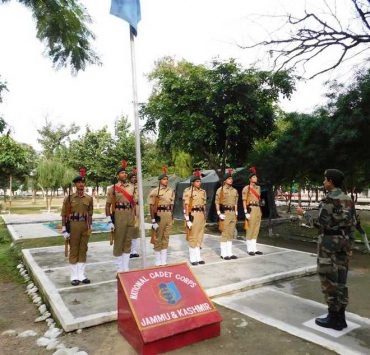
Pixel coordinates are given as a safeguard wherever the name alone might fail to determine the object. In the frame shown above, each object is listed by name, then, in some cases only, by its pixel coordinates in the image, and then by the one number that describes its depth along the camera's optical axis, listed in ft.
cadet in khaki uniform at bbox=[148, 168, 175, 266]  25.30
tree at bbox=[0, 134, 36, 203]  93.31
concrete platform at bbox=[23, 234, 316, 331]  16.94
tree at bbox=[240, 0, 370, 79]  19.54
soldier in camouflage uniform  14.77
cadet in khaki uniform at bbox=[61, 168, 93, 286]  21.45
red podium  12.94
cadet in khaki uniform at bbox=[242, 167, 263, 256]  30.12
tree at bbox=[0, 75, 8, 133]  29.84
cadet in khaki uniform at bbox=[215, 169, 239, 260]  28.45
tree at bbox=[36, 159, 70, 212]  93.35
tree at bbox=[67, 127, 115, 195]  88.48
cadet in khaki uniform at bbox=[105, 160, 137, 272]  22.99
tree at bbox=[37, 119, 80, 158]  168.35
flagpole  14.60
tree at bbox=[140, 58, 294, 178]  40.70
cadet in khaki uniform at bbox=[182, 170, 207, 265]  26.53
